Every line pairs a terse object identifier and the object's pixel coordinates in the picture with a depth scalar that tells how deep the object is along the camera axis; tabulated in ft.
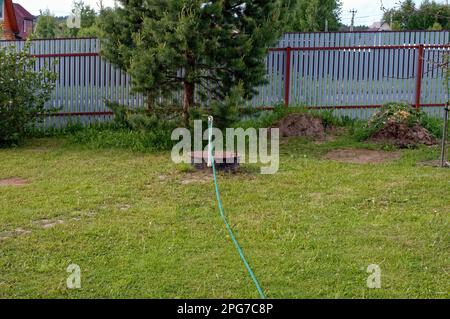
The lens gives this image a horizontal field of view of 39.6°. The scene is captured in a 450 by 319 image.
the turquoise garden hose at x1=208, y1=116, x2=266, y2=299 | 15.30
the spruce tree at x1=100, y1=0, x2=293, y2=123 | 32.09
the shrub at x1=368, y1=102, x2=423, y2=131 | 36.19
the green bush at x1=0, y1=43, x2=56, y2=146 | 36.88
